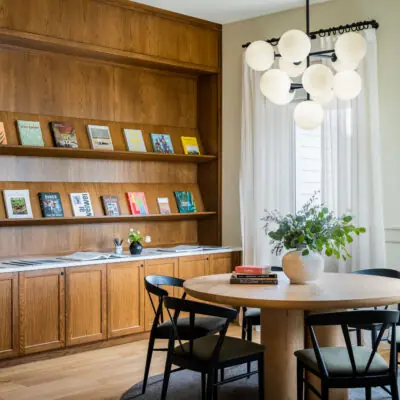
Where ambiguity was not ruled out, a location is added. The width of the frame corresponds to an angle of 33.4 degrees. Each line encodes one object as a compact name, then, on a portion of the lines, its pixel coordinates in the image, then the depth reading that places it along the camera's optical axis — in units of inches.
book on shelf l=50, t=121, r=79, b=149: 228.8
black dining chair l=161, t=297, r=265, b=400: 134.2
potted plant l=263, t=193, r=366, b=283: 155.6
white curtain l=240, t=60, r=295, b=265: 248.4
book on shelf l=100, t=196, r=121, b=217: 242.2
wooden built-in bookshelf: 221.3
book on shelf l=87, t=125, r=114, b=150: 239.1
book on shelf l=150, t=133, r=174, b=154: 259.1
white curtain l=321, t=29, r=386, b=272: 218.7
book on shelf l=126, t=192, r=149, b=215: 250.8
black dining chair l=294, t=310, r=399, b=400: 124.7
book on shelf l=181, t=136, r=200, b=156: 269.1
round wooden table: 143.3
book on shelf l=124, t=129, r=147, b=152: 249.8
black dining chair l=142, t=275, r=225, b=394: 160.9
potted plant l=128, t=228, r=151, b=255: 233.6
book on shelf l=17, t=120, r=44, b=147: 220.7
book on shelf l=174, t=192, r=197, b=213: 267.9
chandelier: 152.4
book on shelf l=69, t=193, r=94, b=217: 234.2
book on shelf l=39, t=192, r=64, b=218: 225.1
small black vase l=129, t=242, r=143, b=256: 233.5
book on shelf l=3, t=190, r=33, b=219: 217.2
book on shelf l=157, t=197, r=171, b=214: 261.4
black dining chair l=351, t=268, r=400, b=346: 178.3
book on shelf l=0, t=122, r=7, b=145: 214.2
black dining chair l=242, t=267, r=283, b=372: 180.7
